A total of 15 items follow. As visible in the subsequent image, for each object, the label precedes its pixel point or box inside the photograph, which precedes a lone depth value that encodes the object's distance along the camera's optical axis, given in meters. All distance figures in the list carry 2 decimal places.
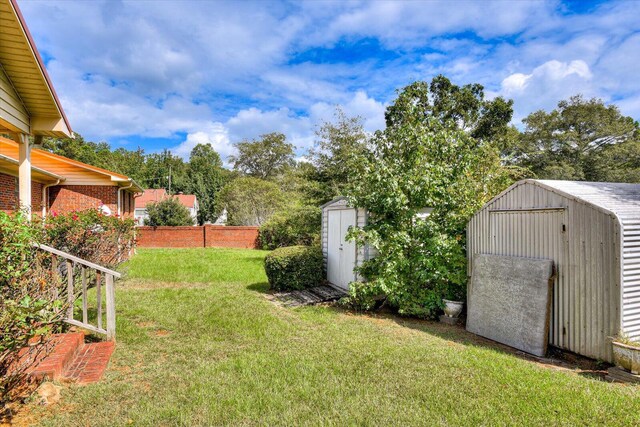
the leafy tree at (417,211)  6.77
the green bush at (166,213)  24.23
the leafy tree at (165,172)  43.45
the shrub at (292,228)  15.03
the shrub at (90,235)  5.42
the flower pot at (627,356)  3.83
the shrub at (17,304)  2.67
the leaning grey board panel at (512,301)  4.98
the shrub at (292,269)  8.80
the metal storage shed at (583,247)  4.28
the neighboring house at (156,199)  35.21
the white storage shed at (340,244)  7.97
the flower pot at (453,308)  6.60
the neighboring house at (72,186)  12.10
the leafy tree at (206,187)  38.16
